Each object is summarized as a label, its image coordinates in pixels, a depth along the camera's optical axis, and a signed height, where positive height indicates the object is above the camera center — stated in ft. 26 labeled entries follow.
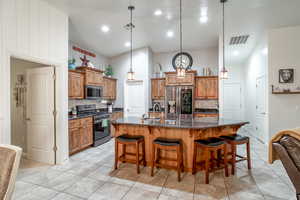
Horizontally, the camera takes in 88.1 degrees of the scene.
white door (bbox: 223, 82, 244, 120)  22.07 -0.35
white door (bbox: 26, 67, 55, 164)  10.60 -1.07
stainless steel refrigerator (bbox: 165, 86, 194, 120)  18.60 -0.28
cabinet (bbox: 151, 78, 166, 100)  20.13 +1.40
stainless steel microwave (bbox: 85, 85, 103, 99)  14.94 +0.71
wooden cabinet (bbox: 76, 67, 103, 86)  14.78 +2.35
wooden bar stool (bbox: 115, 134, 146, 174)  9.07 -2.81
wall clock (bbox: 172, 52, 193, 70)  20.35 +5.09
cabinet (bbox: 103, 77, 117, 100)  18.51 +1.33
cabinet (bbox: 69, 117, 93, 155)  12.04 -2.92
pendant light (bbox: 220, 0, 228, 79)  10.75 +1.78
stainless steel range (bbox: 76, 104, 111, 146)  14.55 -2.49
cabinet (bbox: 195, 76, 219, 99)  18.44 +1.30
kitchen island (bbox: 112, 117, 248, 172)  9.07 -2.04
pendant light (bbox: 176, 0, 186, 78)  9.81 +1.69
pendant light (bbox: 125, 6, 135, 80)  10.69 +1.71
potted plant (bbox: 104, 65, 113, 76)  20.08 +3.61
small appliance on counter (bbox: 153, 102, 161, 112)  19.67 -1.21
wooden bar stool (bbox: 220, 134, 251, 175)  8.99 -2.54
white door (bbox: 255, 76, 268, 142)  14.46 -1.10
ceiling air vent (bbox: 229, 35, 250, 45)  15.24 +6.01
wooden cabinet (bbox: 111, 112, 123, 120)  18.04 -1.98
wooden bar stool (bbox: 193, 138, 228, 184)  8.13 -2.85
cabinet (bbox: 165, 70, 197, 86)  18.65 +2.40
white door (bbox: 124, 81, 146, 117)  20.09 +0.09
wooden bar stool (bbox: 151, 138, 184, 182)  8.27 -2.61
